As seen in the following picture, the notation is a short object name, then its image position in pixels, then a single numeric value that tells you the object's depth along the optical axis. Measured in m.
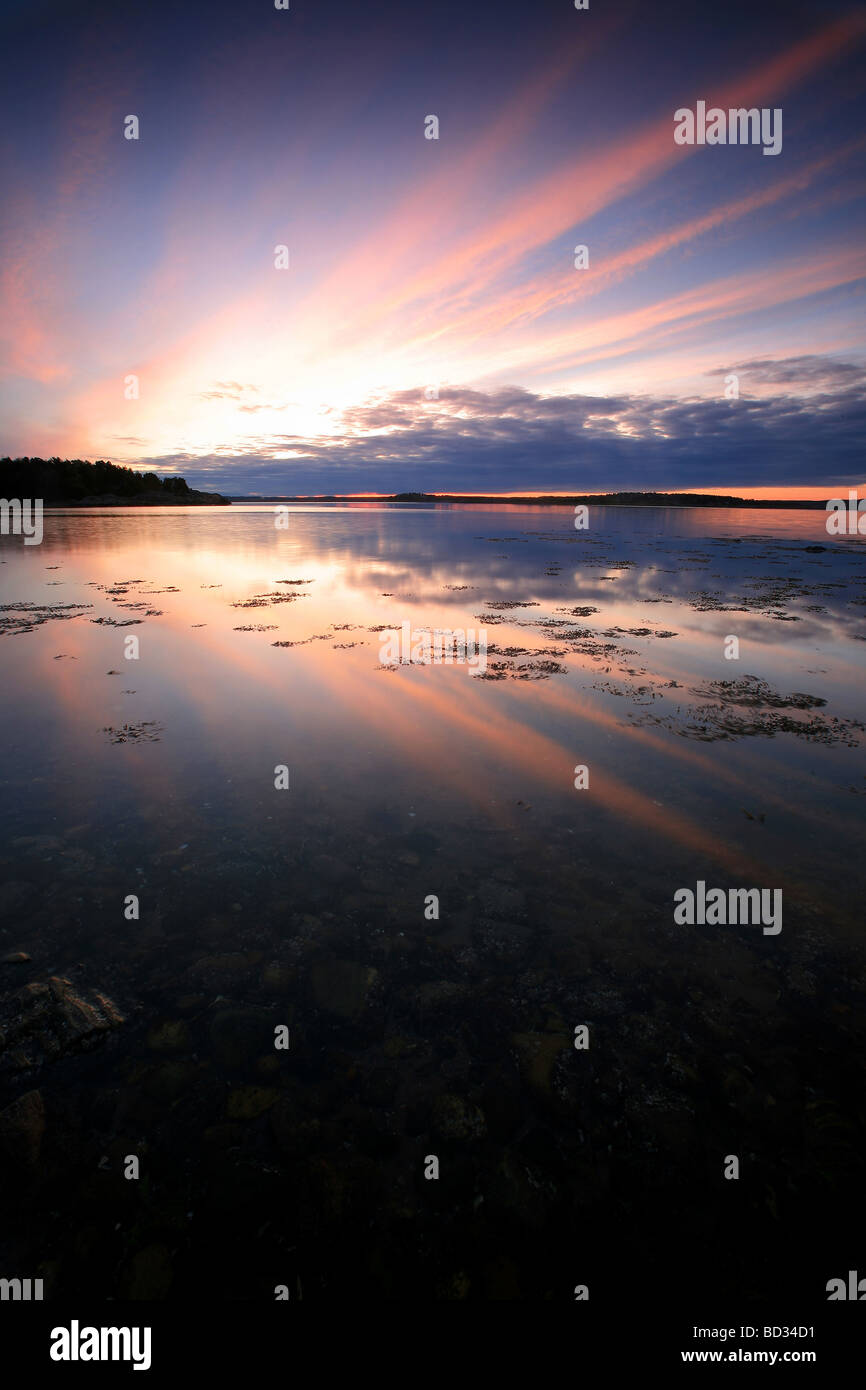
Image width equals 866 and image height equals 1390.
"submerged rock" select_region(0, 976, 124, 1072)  4.96
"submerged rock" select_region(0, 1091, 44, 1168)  4.20
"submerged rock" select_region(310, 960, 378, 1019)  5.59
